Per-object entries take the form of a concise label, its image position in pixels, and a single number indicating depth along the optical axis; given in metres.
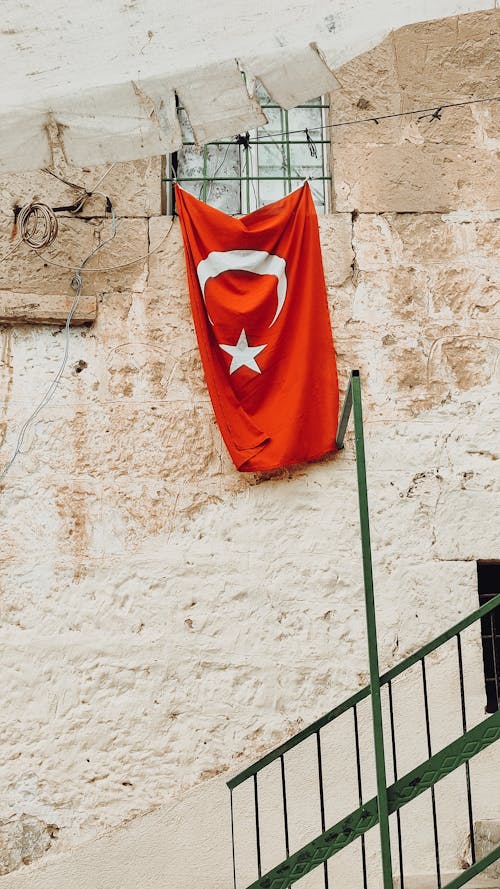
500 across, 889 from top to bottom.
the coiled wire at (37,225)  5.52
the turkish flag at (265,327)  5.21
